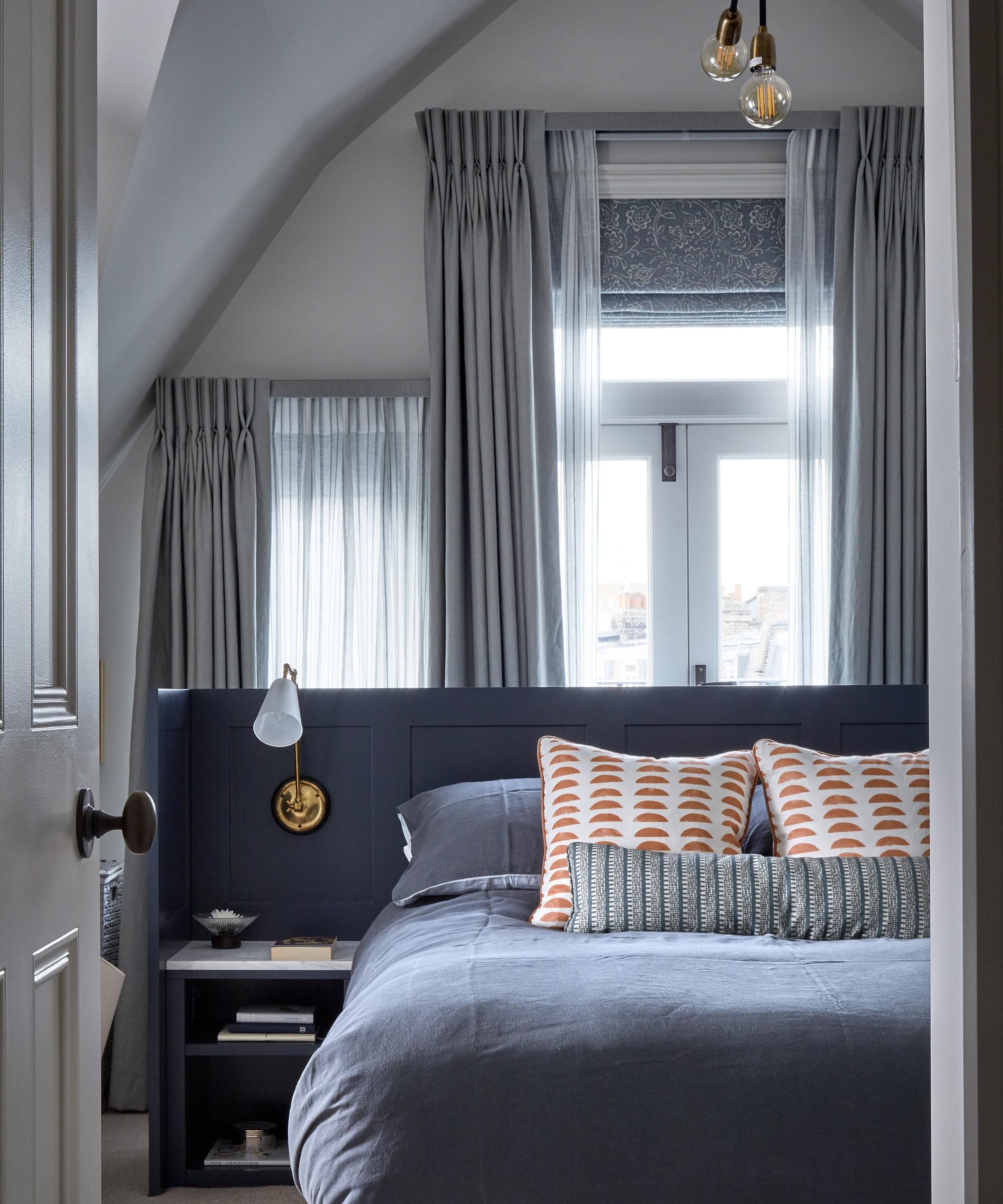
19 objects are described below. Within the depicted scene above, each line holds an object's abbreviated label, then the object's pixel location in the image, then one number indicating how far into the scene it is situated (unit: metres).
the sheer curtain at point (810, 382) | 3.41
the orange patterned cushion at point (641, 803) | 2.63
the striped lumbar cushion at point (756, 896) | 2.34
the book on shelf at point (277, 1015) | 2.82
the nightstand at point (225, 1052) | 2.79
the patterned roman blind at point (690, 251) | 3.49
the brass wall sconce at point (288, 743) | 2.92
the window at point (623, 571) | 3.51
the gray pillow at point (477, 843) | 2.73
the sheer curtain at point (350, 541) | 3.41
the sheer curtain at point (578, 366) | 3.40
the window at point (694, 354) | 3.55
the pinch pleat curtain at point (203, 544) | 3.32
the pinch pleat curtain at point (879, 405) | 3.34
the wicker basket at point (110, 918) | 3.14
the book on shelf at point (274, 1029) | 2.81
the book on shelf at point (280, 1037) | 2.81
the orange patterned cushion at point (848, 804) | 2.56
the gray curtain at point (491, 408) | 3.32
